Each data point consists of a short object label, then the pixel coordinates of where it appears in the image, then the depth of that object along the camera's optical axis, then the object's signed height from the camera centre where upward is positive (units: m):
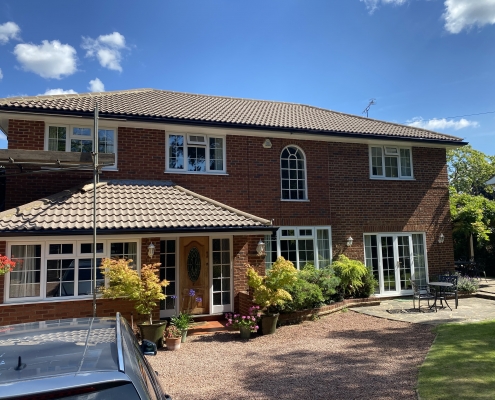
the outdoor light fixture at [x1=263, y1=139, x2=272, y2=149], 12.81 +3.35
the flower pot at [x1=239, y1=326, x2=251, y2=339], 8.76 -2.12
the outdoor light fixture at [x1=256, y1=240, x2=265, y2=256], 10.47 -0.19
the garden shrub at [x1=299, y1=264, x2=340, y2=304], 11.12 -1.20
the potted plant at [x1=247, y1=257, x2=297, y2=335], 8.92 -1.10
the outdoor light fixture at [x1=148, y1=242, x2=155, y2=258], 9.18 -0.14
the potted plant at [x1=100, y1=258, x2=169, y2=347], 7.83 -0.96
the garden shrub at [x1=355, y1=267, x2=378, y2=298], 12.78 -1.69
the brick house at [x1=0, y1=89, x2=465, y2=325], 8.77 +1.44
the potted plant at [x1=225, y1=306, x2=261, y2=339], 8.77 -1.92
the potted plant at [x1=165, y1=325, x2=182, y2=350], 8.05 -2.07
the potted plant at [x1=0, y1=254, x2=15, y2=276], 7.21 -0.35
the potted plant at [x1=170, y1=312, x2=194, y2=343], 8.53 -1.87
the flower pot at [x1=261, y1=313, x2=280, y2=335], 9.11 -2.03
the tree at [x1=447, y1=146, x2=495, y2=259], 16.33 +0.68
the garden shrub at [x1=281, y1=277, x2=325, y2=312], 10.02 -1.52
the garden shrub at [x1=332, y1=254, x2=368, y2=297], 12.16 -1.13
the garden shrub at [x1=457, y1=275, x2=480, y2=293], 13.51 -1.77
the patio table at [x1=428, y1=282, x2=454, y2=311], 11.23 -1.73
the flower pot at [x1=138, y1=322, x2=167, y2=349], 8.05 -1.91
